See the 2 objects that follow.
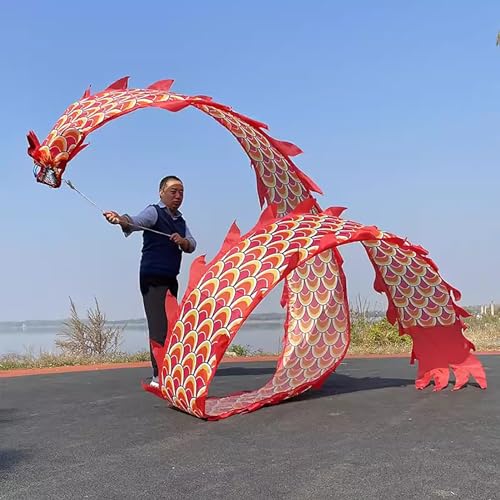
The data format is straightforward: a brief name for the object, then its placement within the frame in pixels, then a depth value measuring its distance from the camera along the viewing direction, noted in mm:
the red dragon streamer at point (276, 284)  4391
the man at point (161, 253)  5539
